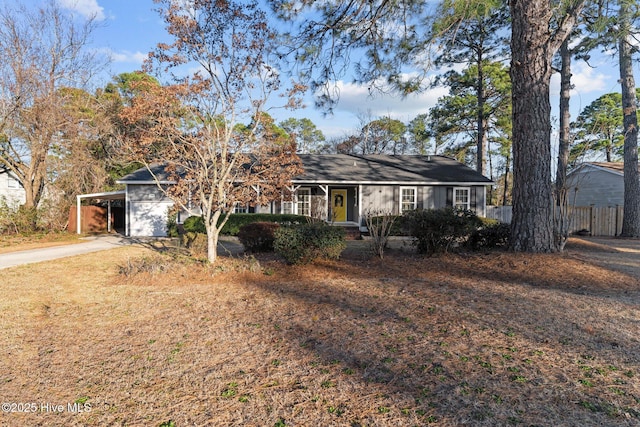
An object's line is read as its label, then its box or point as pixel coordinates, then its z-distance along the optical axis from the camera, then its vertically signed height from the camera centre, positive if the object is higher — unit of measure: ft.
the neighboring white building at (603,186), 68.74 +4.77
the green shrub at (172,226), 51.83 -2.26
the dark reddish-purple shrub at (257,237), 32.42 -2.46
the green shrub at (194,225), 47.27 -1.93
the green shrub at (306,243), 23.99 -2.25
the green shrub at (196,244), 30.69 -3.11
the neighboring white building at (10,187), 71.56 +5.44
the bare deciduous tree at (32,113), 52.16 +15.40
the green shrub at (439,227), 26.21 -1.31
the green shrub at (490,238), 28.35 -2.34
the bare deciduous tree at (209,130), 24.54 +6.17
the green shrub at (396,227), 49.11 -2.43
